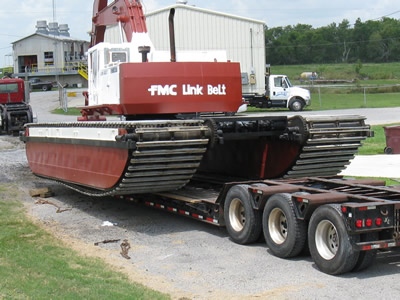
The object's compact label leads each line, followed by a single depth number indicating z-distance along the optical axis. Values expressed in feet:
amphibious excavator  30.04
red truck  91.61
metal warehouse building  141.28
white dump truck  130.93
